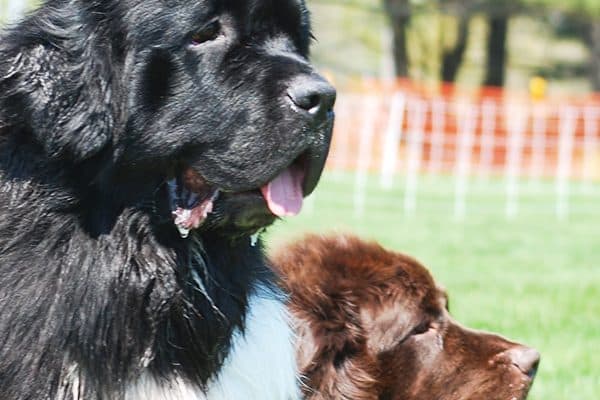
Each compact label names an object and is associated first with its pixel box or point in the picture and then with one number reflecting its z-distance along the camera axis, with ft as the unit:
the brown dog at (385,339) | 13.20
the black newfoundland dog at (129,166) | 8.87
